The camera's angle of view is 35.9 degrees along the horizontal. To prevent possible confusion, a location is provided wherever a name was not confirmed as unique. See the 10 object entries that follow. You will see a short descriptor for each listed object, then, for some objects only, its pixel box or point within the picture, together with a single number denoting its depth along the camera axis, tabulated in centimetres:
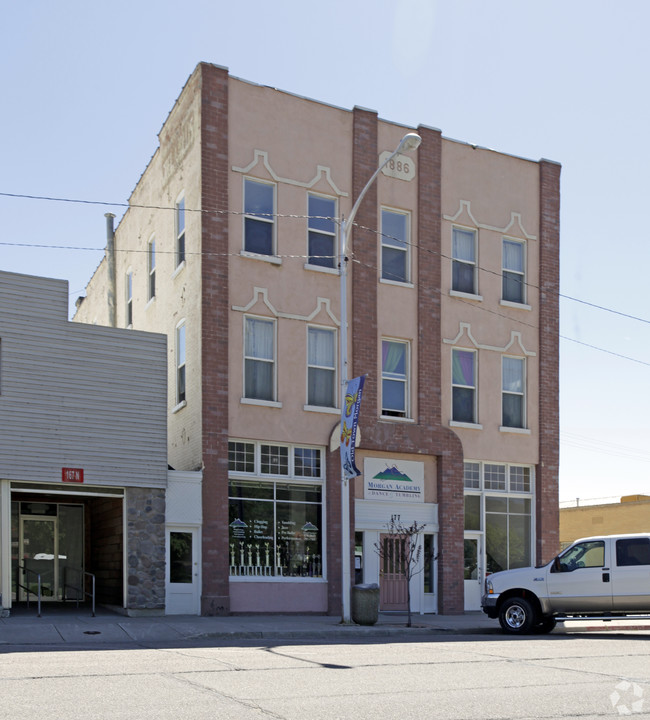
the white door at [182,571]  2166
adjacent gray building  1983
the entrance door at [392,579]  2467
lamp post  1919
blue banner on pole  1975
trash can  1956
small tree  2418
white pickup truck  1856
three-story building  2316
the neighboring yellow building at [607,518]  4312
